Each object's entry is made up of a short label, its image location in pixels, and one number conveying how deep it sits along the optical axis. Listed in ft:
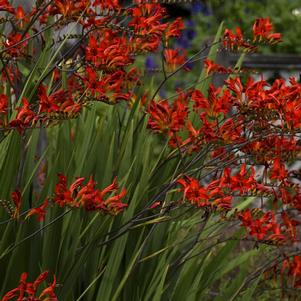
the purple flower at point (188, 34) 46.74
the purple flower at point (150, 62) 43.11
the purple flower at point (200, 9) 47.09
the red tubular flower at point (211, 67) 14.73
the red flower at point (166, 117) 12.27
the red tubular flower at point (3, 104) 11.18
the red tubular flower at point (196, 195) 11.38
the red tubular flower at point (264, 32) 13.11
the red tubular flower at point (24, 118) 10.55
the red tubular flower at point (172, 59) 14.90
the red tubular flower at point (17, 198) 11.07
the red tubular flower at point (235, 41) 13.26
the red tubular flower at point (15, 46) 12.86
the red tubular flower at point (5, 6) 11.60
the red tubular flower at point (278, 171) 13.16
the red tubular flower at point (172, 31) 13.33
